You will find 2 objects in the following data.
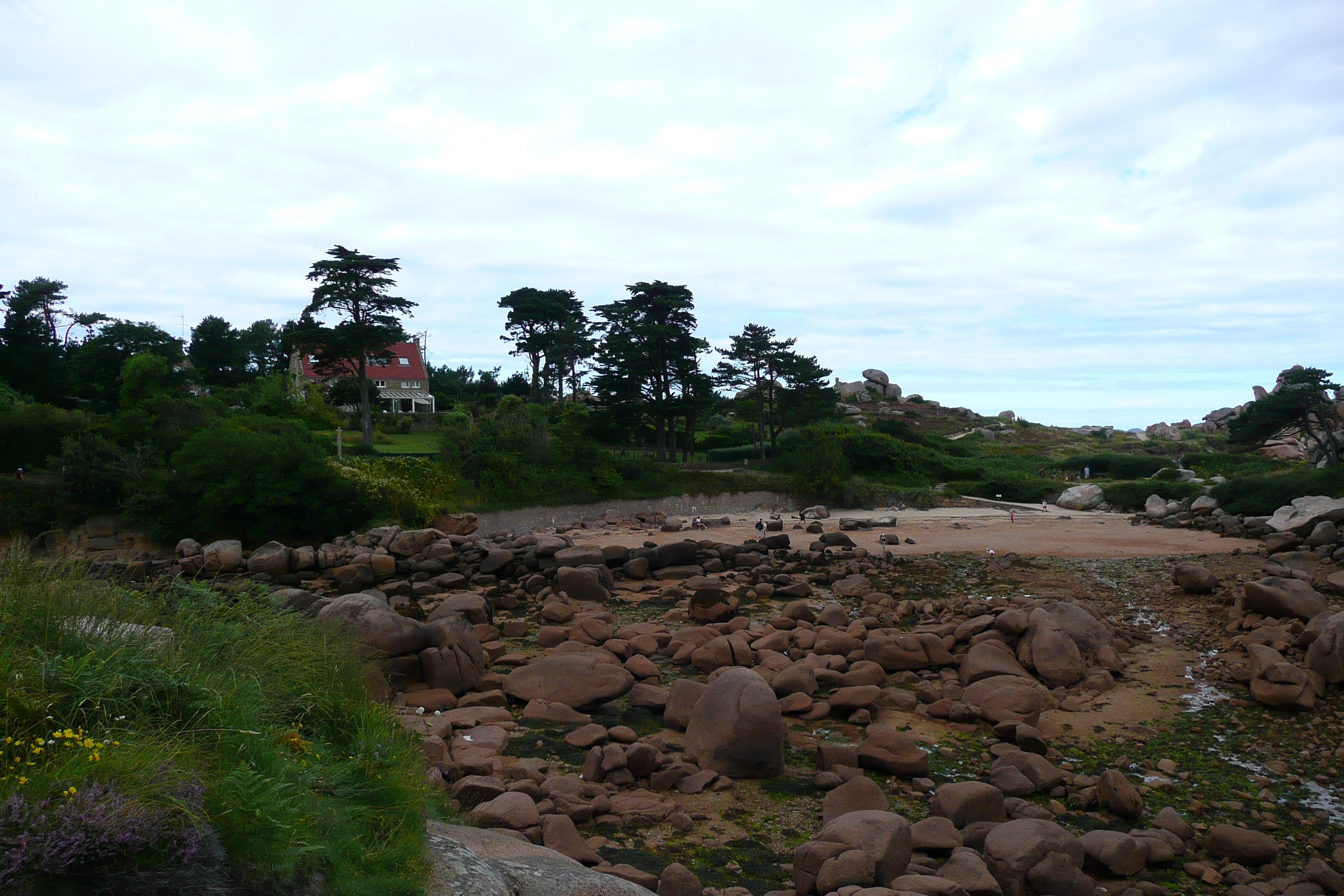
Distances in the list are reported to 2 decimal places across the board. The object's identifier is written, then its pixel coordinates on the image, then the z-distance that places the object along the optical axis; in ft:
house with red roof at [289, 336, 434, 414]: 195.72
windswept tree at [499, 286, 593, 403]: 185.88
